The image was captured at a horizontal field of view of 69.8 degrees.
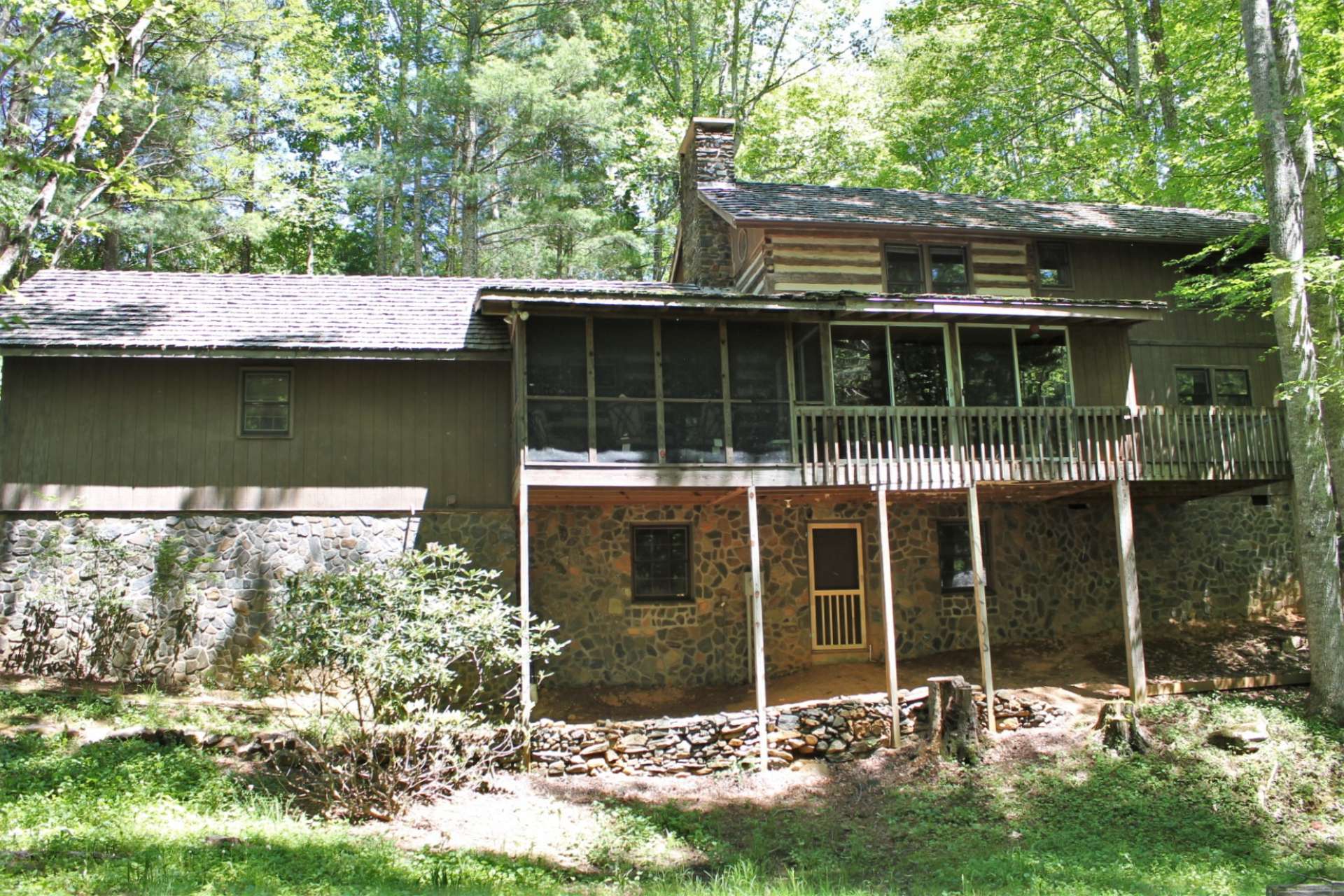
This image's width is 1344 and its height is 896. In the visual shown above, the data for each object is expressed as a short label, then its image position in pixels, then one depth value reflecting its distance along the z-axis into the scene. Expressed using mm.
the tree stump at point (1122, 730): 12305
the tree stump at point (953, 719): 12461
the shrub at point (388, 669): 10383
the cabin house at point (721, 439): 13398
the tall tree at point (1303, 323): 13227
